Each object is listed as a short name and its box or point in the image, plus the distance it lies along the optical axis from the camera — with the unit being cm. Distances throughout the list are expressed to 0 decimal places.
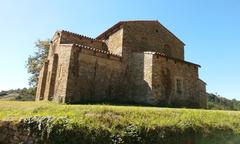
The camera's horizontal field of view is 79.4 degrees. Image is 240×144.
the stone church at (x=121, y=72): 1153
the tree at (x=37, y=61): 2154
